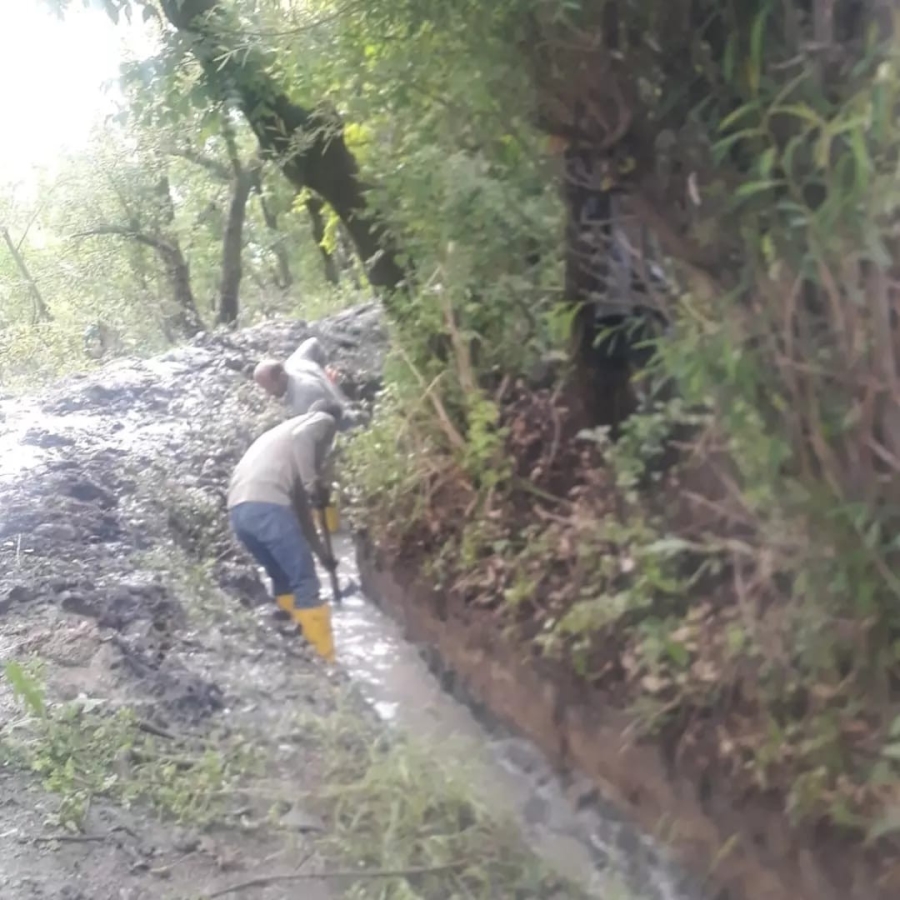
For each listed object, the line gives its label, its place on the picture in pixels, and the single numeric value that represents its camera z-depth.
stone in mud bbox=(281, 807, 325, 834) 4.62
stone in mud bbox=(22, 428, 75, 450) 9.05
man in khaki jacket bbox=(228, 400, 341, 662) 7.34
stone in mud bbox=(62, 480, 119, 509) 7.81
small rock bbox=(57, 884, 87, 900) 3.92
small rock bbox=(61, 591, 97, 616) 5.98
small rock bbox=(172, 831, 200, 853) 4.34
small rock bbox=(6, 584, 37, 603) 5.99
